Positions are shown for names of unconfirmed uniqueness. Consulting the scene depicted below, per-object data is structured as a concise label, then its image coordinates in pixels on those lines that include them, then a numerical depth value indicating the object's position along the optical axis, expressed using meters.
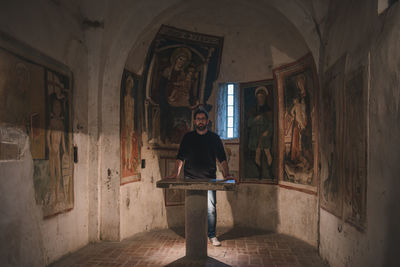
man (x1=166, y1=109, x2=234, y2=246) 5.11
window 7.29
